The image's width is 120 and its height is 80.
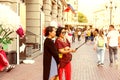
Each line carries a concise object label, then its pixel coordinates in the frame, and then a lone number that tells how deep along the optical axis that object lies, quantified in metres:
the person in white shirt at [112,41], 7.79
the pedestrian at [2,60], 5.41
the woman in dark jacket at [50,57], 3.84
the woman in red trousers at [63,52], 4.33
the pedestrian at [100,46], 7.84
